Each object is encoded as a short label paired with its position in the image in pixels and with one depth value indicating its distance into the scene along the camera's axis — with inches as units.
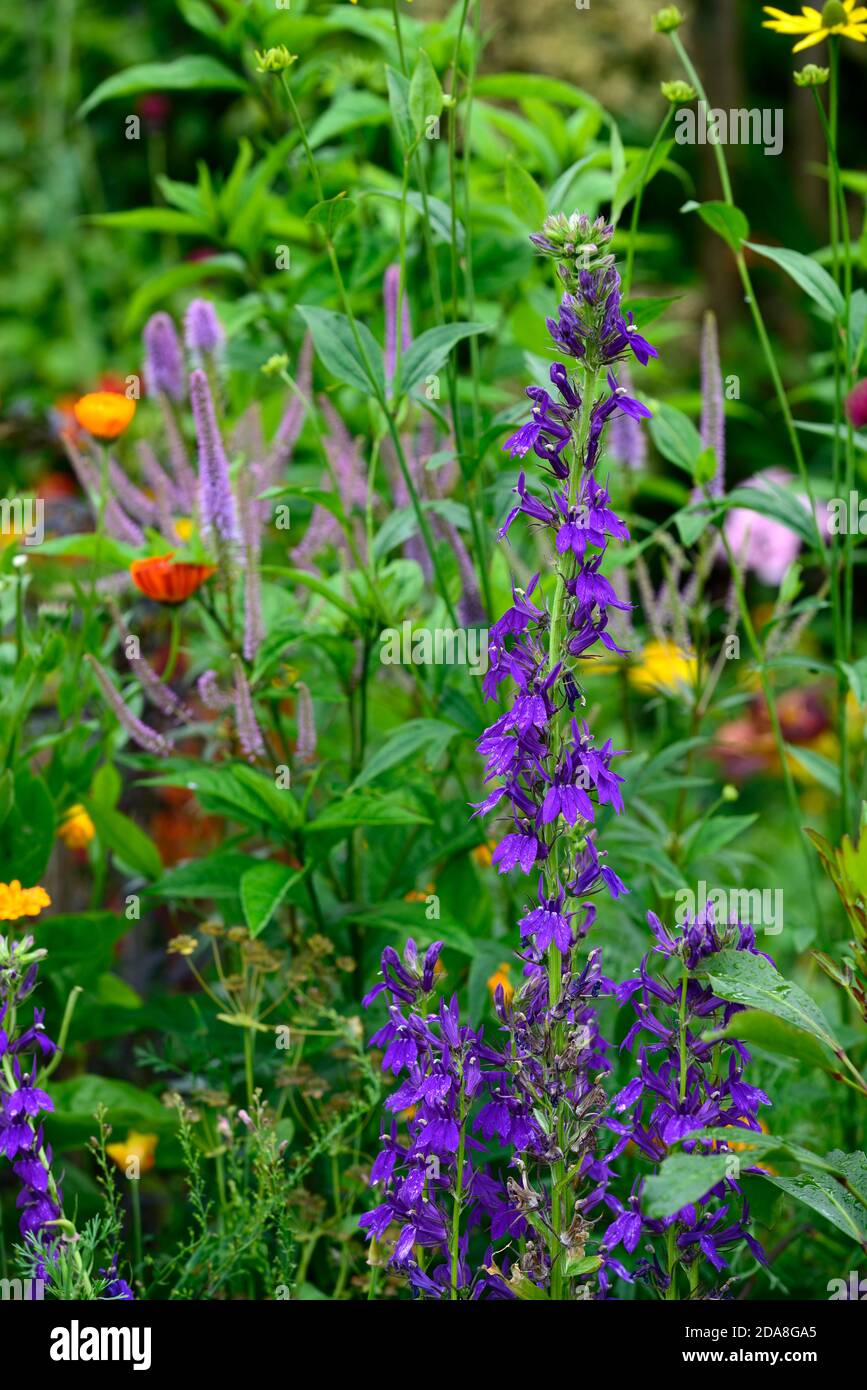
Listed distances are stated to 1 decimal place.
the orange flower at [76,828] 90.5
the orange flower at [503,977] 88.3
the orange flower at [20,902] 82.0
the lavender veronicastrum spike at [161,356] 93.3
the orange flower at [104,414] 88.1
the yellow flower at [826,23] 83.2
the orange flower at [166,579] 86.0
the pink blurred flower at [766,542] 124.4
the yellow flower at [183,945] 85.0
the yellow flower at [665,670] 92.0
